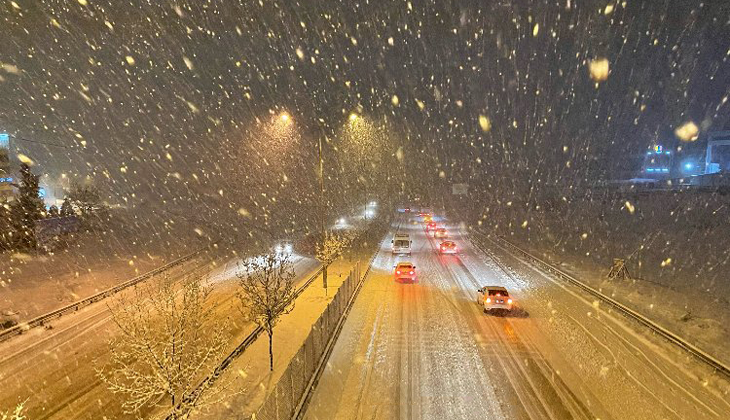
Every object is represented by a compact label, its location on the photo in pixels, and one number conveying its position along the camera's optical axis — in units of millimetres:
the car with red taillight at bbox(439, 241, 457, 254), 35094
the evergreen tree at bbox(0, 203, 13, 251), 31047
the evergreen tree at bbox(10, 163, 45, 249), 32062
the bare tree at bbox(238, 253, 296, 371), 13612
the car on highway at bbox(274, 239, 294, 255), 35056
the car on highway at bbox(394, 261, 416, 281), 24281
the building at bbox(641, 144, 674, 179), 102062
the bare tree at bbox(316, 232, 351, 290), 22047
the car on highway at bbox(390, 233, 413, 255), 34438
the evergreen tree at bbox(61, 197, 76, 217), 45094
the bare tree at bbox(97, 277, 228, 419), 8211
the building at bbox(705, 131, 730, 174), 78312
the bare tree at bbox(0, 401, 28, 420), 9884
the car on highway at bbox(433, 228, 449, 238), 45812
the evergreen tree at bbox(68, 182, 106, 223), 47212
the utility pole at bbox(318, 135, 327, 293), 22227
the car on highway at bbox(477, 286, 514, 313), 17828
